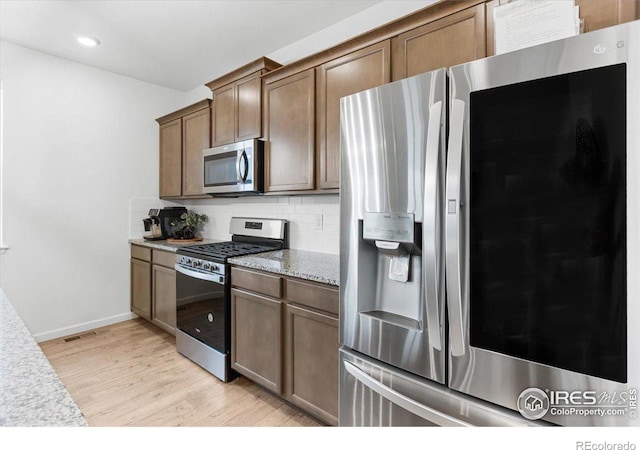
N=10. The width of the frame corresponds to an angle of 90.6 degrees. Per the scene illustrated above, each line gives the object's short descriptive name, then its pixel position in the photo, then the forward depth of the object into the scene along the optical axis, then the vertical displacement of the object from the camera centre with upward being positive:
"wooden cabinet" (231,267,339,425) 1.71 -0.69
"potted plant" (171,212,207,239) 3.50 +0.00
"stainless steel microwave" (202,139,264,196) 2.55 +0.48
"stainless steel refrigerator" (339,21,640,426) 0.82 -0.04
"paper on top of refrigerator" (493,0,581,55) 1.07 +0.71
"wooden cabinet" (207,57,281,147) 2.58 +1.06
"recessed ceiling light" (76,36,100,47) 2.70 +1.58
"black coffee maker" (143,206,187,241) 3.53 +0.00
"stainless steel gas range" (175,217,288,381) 2.30 -0.54
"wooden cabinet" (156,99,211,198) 3.18 +0.82
